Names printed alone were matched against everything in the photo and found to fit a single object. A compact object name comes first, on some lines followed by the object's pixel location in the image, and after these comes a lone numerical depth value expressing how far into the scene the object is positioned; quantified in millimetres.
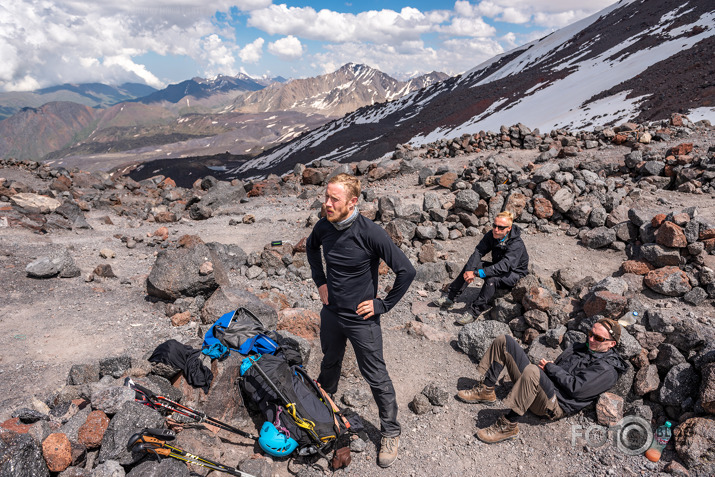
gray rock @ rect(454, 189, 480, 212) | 11016
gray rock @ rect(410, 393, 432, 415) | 5375
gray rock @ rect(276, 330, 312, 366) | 5775
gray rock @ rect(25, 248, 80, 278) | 8016
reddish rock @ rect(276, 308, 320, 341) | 6742
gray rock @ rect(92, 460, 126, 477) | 3670
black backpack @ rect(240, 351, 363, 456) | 4367
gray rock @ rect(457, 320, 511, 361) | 6375
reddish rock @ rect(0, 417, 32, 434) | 3976
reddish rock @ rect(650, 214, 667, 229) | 8188
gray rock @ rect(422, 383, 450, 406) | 5492
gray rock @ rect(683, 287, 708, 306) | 6340
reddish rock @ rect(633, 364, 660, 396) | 4844
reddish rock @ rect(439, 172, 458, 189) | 13555
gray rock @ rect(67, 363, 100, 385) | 5078
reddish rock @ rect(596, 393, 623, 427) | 4711
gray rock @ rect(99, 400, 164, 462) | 3871
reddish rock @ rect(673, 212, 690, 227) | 7548
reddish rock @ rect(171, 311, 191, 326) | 7012
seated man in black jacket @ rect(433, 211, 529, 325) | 7117
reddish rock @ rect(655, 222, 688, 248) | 7348
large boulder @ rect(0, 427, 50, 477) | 3428
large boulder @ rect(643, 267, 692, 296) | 6551
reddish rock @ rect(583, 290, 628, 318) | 5953
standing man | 3918
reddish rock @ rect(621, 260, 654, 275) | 7574
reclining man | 4621
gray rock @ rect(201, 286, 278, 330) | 6617
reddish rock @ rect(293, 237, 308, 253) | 10453
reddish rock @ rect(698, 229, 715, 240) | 7293
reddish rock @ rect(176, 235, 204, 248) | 10867
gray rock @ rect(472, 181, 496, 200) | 11367
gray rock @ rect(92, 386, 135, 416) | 4270
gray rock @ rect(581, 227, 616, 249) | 9078
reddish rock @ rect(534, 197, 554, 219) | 10781
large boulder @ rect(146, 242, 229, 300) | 7645
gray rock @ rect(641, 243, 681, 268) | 7309
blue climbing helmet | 4340
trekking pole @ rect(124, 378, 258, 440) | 4379
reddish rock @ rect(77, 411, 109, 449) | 4031
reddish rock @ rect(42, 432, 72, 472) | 3727
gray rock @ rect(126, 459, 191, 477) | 3723
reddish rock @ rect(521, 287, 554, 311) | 6664
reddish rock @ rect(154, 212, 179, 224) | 14789
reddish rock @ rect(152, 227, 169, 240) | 12537
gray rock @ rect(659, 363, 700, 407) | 4555
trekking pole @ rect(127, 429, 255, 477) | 3701
